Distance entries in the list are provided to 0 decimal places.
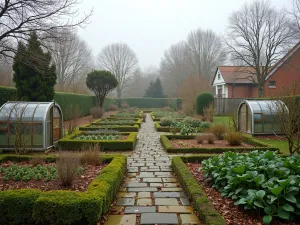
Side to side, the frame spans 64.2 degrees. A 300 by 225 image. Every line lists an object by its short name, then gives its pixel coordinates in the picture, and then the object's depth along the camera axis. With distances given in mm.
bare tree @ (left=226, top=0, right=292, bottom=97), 25703
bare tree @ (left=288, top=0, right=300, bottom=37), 18564
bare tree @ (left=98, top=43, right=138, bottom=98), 49781
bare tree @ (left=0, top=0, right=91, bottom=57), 7109
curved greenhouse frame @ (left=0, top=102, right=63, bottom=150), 8258
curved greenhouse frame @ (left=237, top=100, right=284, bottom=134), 11555
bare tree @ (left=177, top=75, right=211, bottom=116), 23734
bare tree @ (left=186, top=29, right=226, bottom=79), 42062
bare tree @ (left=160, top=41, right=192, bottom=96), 43719
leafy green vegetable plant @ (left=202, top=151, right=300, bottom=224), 3438
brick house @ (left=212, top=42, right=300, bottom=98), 24641
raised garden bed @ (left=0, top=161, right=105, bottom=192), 4645
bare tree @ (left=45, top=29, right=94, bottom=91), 33625
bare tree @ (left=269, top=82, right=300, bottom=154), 7090
